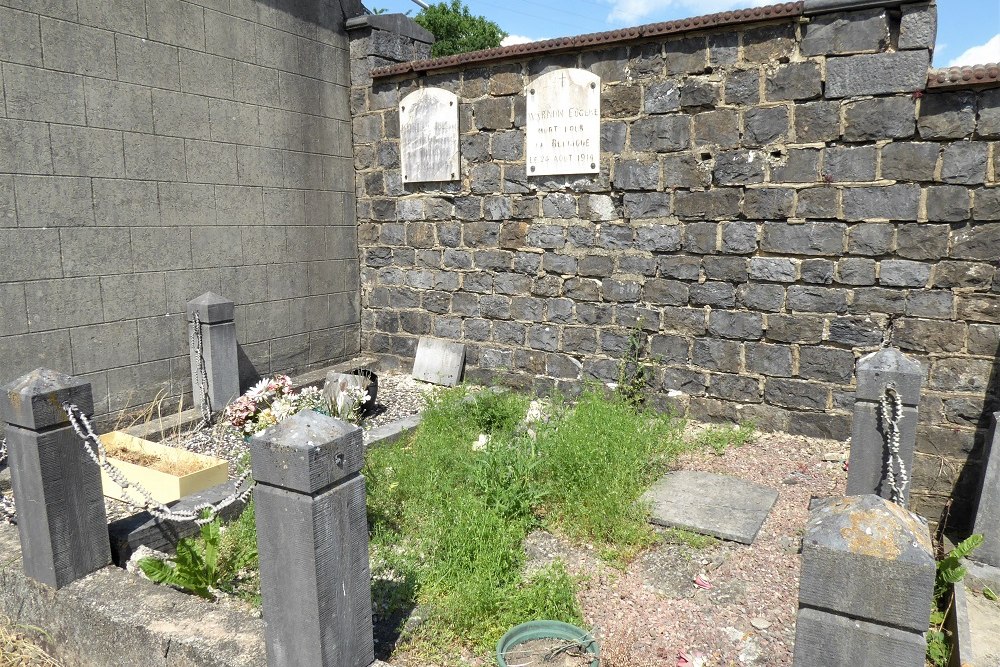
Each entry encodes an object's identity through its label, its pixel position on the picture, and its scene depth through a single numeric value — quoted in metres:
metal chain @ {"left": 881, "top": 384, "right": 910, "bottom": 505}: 3.26
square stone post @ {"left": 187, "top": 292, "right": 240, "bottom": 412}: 5.75
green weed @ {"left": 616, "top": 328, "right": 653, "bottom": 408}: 5.81
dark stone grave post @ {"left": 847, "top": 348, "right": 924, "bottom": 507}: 3.31
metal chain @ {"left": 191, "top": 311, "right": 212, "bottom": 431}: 5.79
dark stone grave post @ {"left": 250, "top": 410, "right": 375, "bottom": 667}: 2.19
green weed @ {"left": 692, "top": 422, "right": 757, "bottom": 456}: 5.10
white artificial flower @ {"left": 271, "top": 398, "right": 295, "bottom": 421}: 4.45
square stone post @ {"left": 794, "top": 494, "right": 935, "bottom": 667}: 1.69
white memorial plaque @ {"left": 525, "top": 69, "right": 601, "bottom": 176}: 5.78
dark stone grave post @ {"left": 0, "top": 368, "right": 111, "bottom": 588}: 2.90
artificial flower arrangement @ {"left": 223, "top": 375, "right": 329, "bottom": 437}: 4.55
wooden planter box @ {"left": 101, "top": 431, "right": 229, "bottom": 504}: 4.23
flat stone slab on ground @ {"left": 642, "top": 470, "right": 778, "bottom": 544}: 3.86
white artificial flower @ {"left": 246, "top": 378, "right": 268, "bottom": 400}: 5.25
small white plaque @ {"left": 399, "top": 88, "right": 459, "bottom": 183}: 6.60
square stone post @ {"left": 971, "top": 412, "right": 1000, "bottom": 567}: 3.47
